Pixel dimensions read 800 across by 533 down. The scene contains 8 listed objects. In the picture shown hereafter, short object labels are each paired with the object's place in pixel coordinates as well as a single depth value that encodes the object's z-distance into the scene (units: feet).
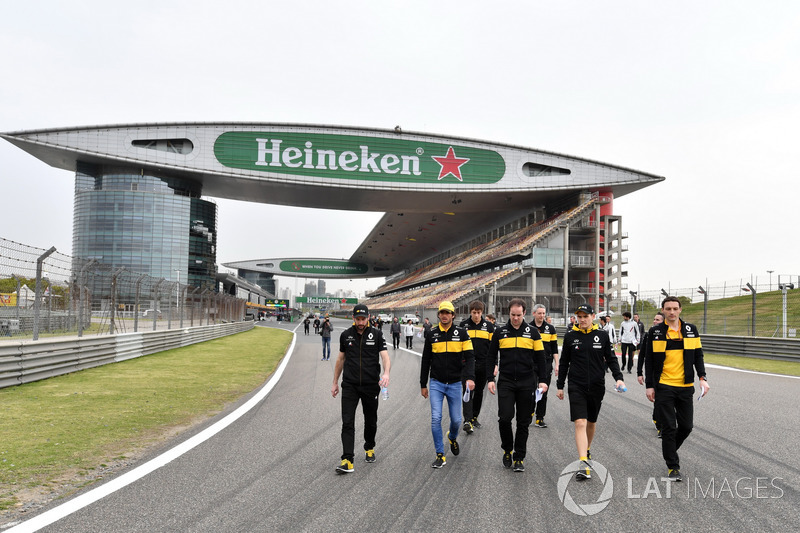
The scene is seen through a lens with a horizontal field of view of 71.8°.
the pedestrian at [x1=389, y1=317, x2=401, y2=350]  78.64
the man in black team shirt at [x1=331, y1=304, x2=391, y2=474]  17.89
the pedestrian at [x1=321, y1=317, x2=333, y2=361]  60.23
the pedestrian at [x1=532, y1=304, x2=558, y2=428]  24.12
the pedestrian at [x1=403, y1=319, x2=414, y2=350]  83.99
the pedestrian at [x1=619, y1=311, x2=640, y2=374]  46.93
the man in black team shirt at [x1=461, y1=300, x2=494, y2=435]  24.14
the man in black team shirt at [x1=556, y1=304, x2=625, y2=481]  17.13
